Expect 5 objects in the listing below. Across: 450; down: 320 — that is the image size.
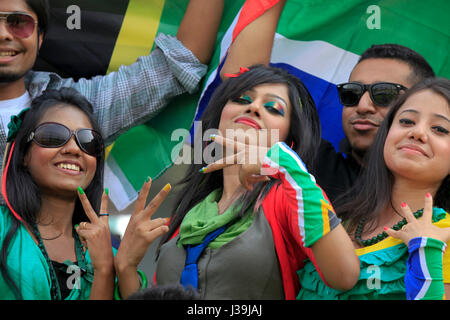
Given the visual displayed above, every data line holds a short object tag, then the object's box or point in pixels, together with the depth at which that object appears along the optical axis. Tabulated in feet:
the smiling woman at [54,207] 14.92
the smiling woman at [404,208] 12.60
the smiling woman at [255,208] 12.81
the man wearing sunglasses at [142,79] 19.53
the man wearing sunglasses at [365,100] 17.48
